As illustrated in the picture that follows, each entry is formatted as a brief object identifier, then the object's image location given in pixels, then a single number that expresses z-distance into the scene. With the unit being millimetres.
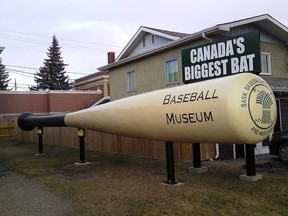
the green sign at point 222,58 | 6995
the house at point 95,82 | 34515
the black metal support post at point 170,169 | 6419
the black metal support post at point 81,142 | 9556
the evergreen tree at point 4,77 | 46425
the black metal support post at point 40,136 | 11951
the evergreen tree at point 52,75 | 46106
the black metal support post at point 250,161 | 6632
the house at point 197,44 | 10875
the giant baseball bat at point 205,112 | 5345
